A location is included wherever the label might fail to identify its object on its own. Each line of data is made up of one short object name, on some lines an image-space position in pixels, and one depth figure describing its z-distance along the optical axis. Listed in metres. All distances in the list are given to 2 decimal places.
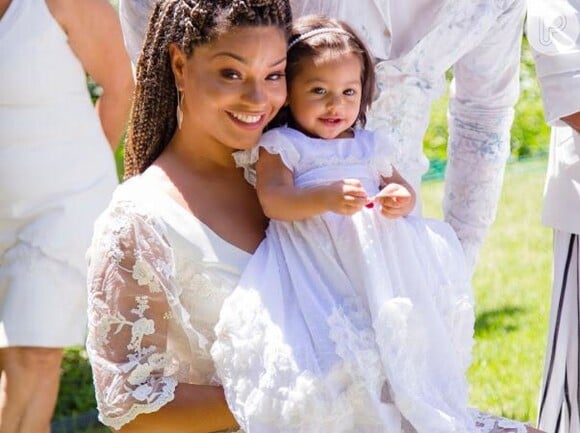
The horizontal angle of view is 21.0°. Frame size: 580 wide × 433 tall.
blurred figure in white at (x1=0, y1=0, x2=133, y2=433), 4.67
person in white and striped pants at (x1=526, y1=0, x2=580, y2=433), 4.08
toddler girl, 2.88
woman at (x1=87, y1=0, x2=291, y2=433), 3.01
